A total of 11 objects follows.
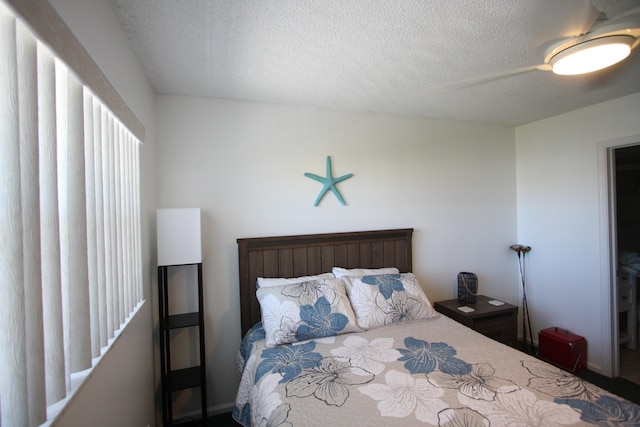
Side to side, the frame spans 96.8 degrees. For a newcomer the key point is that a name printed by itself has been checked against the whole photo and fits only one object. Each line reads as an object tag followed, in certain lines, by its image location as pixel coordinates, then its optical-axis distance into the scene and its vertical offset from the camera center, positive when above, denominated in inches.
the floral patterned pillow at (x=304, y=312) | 74.9 -27.1
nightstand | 102.3 -40.5
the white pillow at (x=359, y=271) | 97.0 -20.9
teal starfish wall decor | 102.5 +11.6
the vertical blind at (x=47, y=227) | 24.9 -0.8
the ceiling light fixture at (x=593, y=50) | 46.3 +27.3
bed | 48.5 -34.2
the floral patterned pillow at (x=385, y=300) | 83.9 -27.2
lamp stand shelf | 76.6 -37.9
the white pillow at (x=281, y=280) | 88.2 -21.1
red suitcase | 106.1 -54.4
